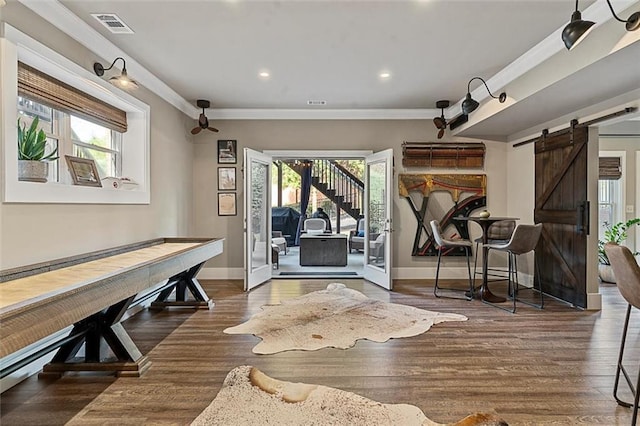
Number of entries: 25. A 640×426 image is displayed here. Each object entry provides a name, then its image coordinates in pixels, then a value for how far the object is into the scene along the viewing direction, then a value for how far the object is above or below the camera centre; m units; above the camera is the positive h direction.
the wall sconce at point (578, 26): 2.34 +1.19
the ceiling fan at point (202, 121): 5.39 +1.30
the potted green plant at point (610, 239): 5.58 -0.47
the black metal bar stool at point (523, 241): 4.12 -0.38
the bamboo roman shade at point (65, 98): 2.69 +0.94
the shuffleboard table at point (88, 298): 1.59 -0.49
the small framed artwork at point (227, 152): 5.87 +0.90
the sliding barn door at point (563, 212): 4.18 -0.04
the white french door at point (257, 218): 5.16 -0.16
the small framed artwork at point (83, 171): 3.17 +0.33
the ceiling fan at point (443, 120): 5.32 +1.32
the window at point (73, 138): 2.91 +0.67
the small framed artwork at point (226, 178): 5.88 +0.47
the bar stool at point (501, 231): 5.03 -0.32
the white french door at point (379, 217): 5.30 -0.14
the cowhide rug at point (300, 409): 1.97 -1.17
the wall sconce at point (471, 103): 4.10 +1.20
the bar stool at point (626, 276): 1.89 -0.36
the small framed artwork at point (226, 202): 5.89 +0.08
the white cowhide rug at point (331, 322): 3.13 -1.15
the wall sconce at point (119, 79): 3.26 +1.16
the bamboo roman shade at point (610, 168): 6.00 +0.67
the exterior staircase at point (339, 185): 10.77 +0.70
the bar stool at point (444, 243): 4.70 -0.46
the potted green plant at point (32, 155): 2.55 +0.37
